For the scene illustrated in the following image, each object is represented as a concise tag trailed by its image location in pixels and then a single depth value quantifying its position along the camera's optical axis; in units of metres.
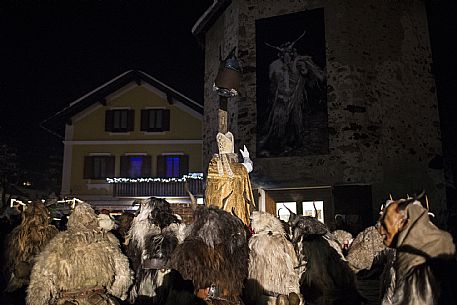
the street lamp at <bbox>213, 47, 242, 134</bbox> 10.64
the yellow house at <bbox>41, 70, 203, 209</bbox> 23.73
